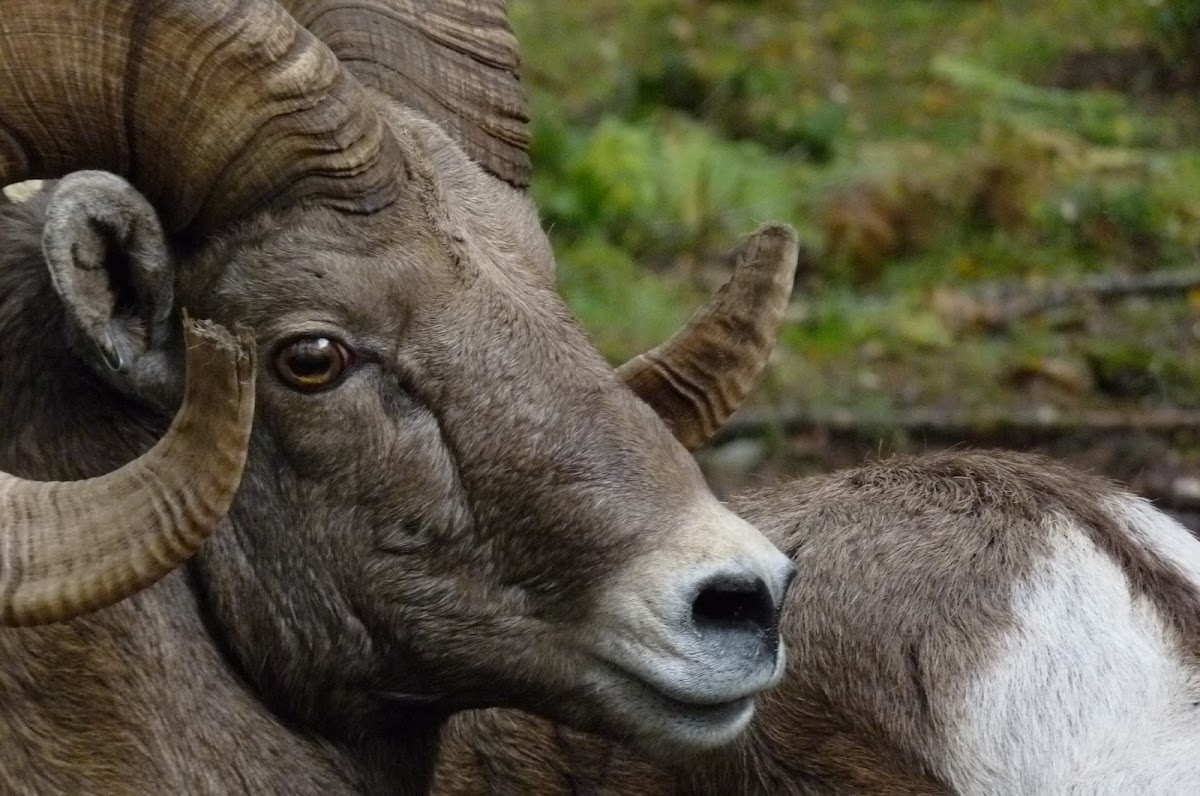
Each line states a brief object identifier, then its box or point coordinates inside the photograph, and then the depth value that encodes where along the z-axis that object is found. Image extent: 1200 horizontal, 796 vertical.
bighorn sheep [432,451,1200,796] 11.68
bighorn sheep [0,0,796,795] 10.03
